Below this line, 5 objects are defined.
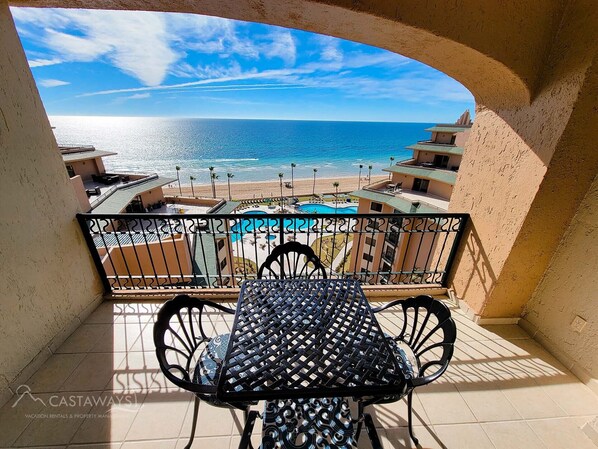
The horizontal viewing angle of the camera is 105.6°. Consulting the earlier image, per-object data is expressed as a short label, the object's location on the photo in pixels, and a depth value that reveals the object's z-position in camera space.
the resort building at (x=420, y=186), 11.27
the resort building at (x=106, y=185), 9.95
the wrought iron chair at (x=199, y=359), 1.13
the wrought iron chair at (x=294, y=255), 2.10
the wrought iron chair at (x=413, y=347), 1.18
